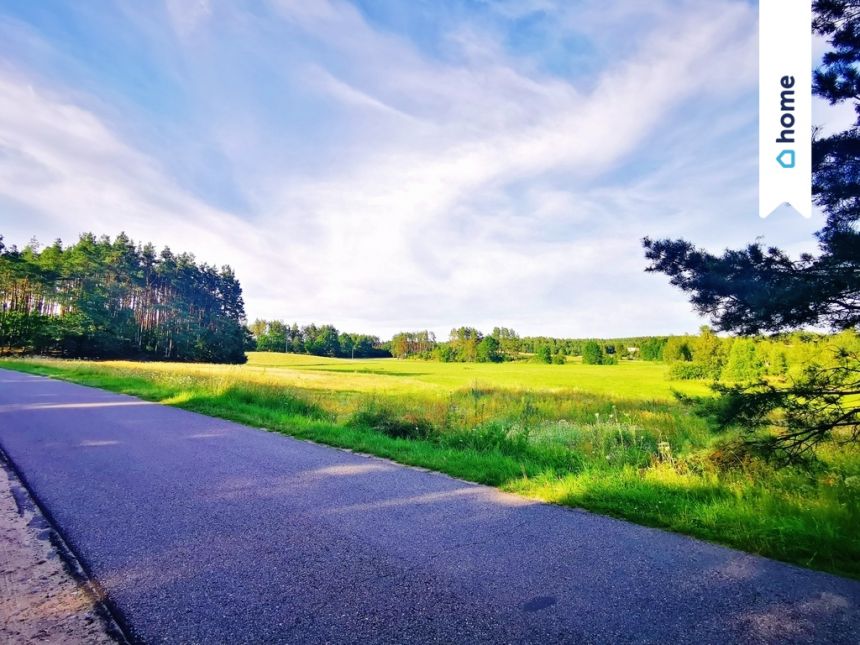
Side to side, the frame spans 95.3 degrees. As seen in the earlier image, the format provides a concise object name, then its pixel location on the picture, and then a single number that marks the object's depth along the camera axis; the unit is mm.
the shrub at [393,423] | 8211
